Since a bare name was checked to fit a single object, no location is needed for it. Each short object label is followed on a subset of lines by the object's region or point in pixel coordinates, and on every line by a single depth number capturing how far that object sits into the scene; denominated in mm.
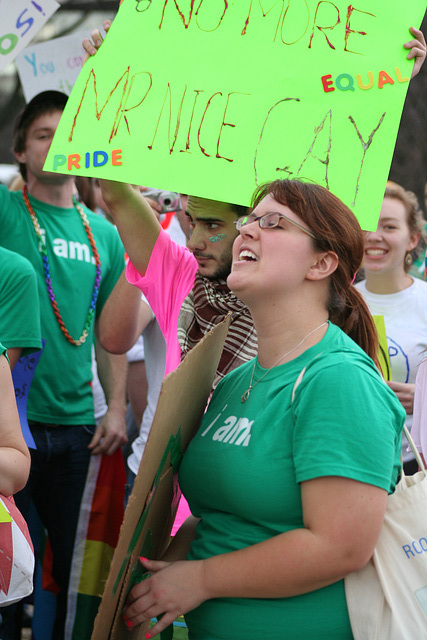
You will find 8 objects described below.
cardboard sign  2754
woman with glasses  2723
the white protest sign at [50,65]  6414
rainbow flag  6207
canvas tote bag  2742
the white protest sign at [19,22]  5402
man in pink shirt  4266
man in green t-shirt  6187
